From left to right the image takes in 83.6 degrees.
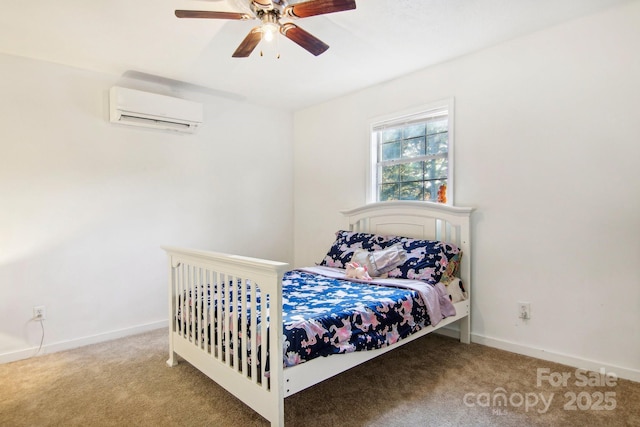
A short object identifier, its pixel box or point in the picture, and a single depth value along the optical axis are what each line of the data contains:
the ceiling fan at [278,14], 1.83
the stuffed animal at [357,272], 2.86
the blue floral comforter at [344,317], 1.77
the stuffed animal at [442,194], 3.16
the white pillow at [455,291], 2.79
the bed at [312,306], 1.71
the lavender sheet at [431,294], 2.48
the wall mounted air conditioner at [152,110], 3.08
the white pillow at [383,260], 2.94
